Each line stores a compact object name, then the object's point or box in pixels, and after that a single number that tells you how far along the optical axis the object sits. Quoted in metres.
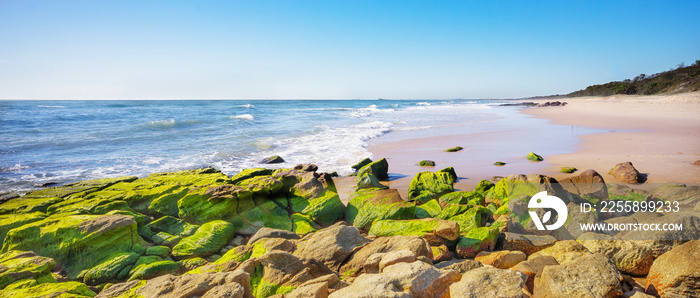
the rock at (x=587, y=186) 6.10
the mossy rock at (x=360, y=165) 10.20
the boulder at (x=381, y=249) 3.83
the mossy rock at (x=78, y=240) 4.79
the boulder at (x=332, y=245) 4.00
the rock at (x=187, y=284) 3.19
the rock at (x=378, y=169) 8.87
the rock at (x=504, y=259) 3.80
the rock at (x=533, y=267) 3.40
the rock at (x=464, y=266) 3.63
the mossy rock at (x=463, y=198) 6.26
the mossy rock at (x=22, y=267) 3.94
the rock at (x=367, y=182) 7.77
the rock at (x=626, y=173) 7.40
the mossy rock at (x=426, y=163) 10.28
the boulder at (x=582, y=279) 2.98
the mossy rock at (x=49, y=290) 3.66
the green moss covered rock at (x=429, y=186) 7.09
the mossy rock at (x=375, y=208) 5.62
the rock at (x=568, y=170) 8.77
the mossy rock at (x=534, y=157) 10.29
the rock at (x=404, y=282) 2.84
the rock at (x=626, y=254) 3.62
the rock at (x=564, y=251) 3.75
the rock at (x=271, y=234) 4.88
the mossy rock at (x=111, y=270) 4.39
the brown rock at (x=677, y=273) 2.94
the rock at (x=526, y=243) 4.18
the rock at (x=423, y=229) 4.40
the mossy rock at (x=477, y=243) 4.23
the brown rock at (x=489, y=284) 2.85
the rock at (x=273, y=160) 11.91
